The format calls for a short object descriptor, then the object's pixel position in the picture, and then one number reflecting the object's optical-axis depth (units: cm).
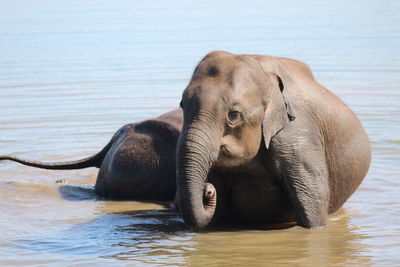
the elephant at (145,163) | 1961
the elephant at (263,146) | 1484
